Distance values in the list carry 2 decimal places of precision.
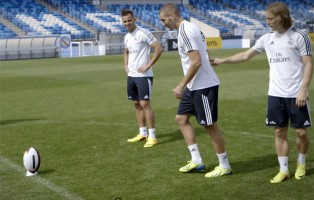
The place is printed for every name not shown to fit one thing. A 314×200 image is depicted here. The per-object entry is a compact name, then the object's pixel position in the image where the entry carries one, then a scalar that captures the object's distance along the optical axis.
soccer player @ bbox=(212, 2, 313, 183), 5.20
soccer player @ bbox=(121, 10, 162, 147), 7.86
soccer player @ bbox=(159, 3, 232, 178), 5.56
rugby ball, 6.19
